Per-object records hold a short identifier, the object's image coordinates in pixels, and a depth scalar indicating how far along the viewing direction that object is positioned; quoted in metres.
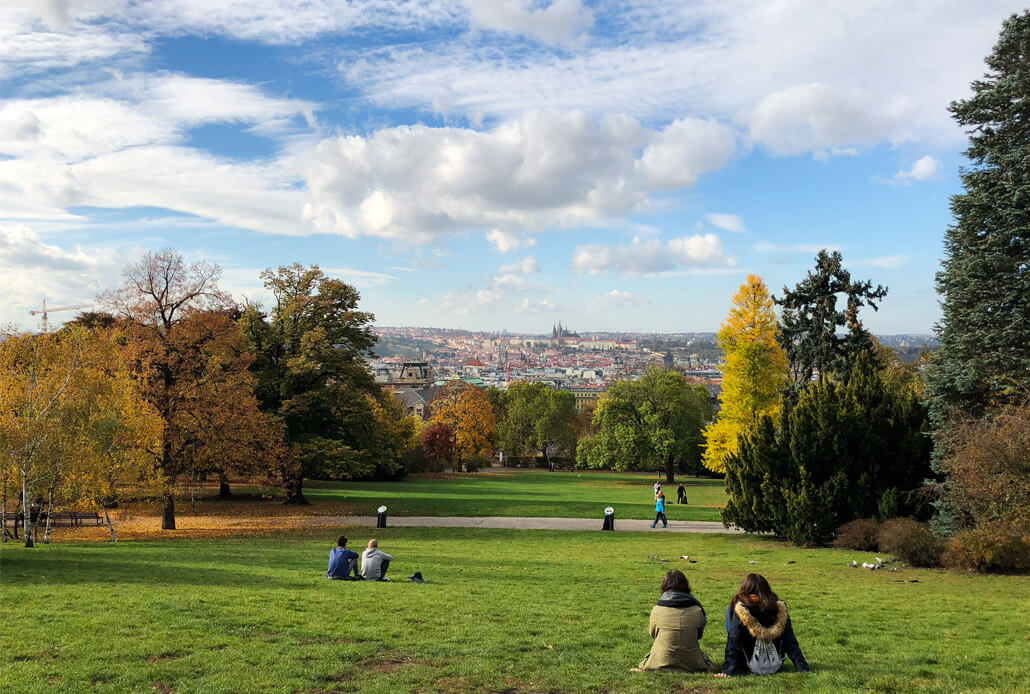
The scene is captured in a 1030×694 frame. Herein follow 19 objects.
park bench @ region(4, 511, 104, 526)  28.16
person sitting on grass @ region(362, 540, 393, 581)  15.27
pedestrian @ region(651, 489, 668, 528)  29.44
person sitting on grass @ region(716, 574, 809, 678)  8.34
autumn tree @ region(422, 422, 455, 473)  70.31
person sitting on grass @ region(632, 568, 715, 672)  8.40
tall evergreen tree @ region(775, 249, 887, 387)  33.72
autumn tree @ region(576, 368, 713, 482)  61.94
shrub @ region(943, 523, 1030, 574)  17.05
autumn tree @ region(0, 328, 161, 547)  19.33
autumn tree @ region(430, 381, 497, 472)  74.88
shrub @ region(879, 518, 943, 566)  18.95
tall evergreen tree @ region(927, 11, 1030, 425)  19.42
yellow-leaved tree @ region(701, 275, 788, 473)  37.88
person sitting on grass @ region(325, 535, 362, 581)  15.38
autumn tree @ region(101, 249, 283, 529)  28.72
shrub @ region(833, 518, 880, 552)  22.22
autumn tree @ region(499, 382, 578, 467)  87.25
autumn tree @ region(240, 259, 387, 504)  37.06
